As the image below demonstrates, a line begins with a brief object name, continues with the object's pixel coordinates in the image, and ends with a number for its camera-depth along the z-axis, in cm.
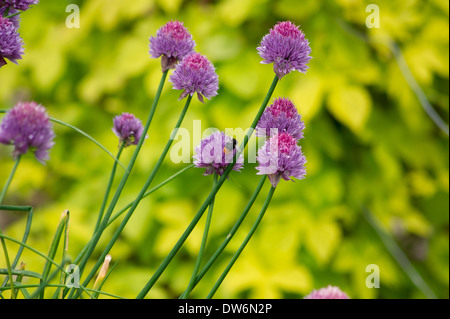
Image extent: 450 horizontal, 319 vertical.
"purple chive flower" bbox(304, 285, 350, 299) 73
